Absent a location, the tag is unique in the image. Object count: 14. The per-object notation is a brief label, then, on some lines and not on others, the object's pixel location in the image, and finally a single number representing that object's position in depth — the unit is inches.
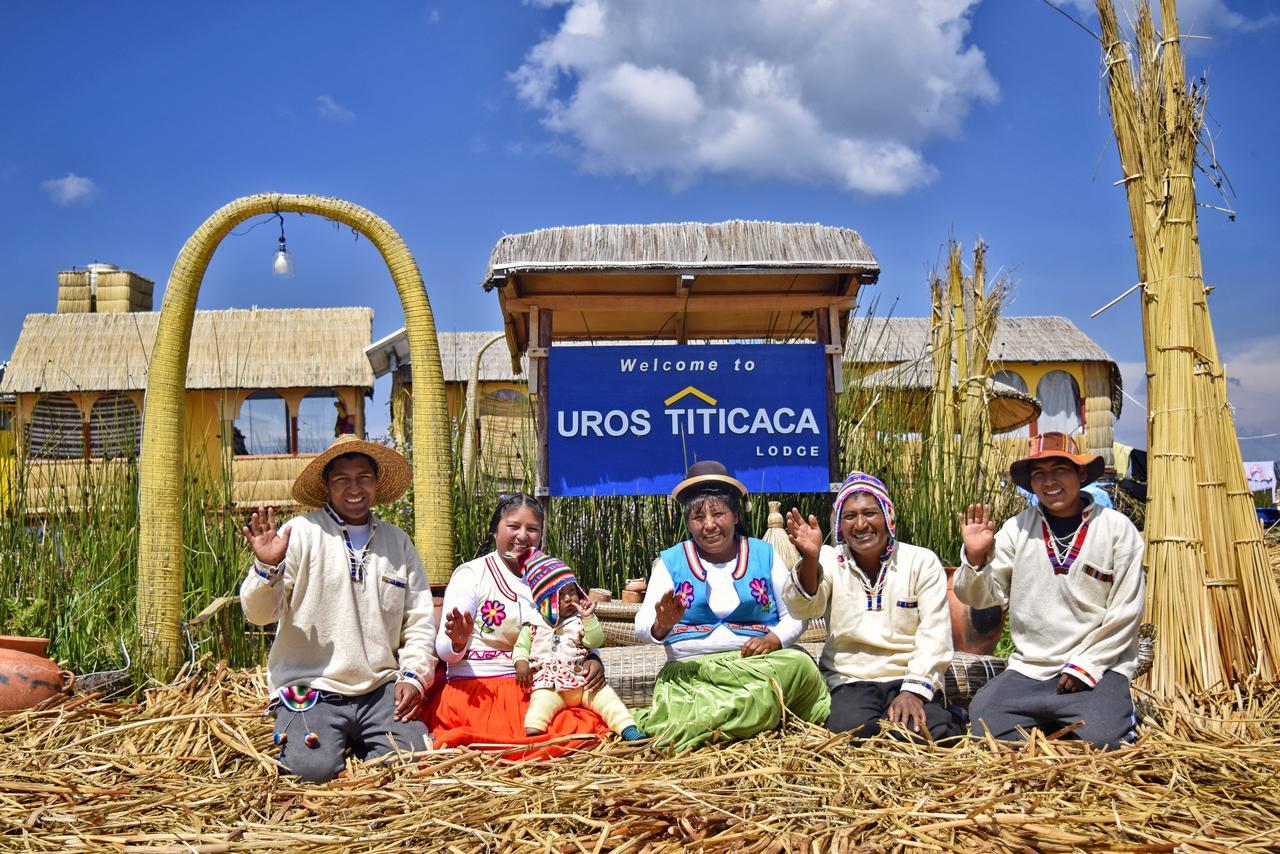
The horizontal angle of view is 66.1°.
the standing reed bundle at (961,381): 244.8
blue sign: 224.8
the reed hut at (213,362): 625.9
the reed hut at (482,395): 250.1
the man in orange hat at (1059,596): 145.3
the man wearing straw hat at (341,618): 145.2
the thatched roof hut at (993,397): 275.0
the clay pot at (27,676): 172.7
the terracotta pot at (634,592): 198.6
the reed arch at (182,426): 186.5
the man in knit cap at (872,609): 150.2
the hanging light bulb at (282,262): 211.8
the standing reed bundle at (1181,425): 170.4
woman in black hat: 148.6
